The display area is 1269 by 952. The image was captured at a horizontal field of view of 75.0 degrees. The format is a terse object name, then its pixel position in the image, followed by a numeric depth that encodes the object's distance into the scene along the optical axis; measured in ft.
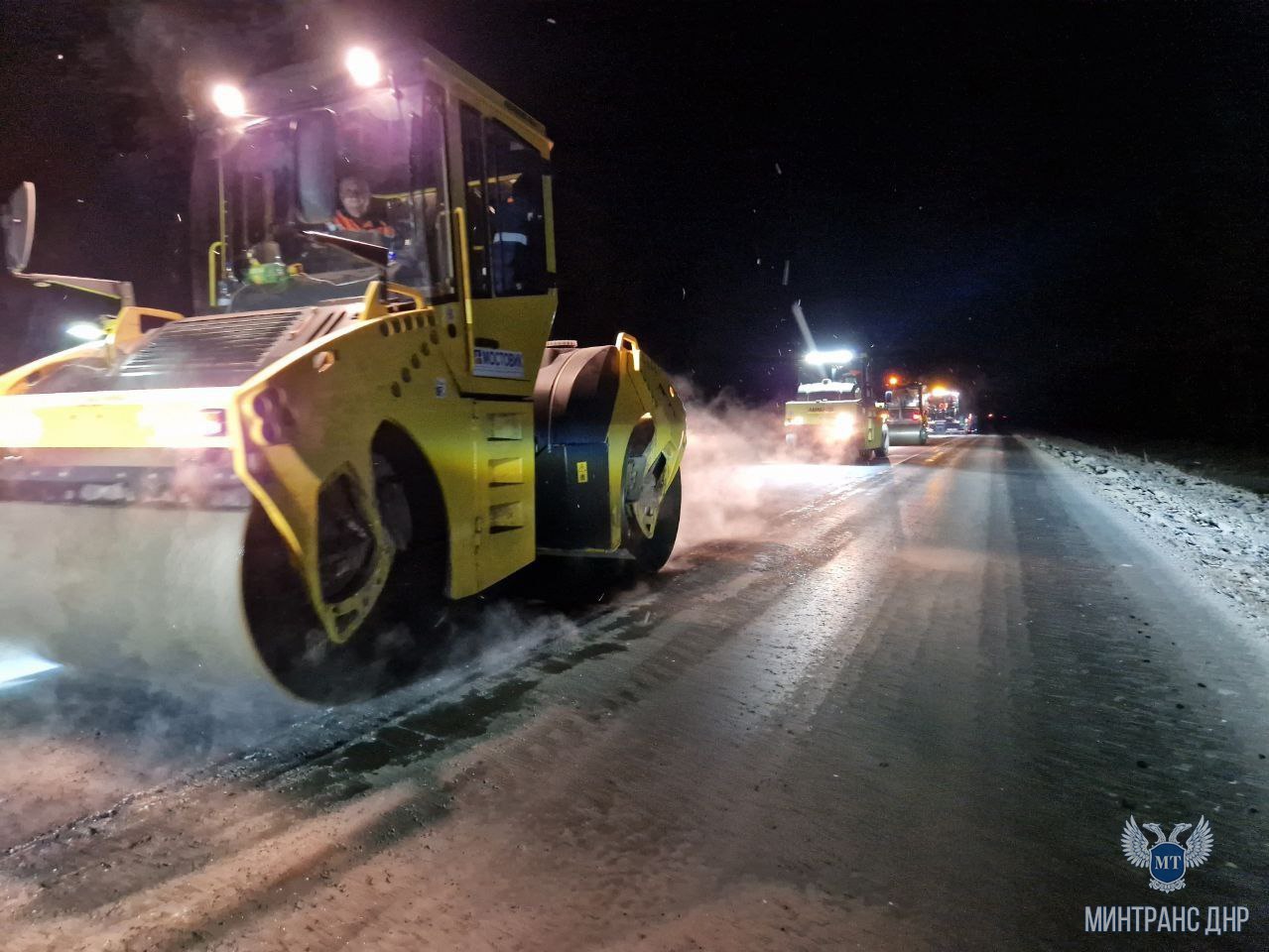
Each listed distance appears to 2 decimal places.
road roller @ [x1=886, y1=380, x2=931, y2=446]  113.60
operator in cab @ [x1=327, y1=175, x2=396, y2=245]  15.35
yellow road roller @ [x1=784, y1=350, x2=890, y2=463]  72.64
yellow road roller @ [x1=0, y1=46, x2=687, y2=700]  11.32
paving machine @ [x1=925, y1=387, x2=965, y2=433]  179.52
